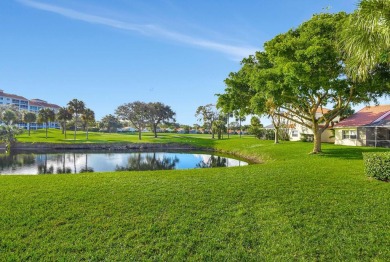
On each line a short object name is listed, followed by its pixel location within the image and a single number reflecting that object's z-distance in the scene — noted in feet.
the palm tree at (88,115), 201.03
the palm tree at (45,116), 211.41
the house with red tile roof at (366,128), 99.81
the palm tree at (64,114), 196.95
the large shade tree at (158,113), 240.69
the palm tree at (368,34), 29.01
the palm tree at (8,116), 206.90
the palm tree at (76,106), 193.47
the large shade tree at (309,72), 54.19
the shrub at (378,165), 34.42
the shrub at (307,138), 138.42
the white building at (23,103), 354.74
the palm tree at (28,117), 231.50
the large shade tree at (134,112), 228.22
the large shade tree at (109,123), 323.92
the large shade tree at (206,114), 259.68
